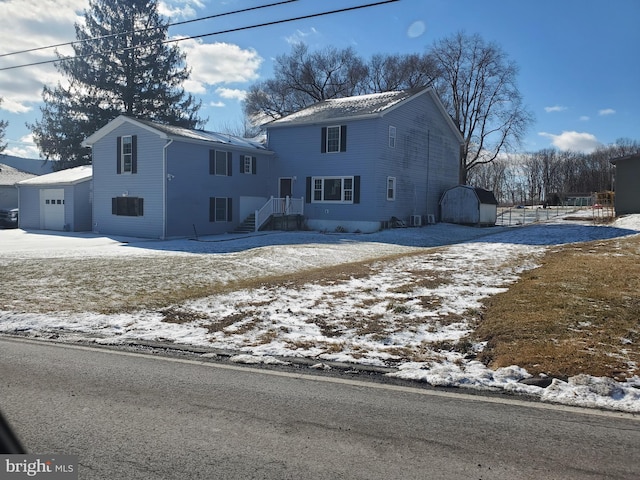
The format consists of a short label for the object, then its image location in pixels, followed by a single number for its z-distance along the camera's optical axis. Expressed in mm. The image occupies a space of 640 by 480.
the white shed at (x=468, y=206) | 30500
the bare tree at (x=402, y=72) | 52500
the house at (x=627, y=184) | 28922
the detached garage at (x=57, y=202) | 29016
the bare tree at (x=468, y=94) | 50188
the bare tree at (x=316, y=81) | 55781
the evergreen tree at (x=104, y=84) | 44750
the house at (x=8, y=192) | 38844
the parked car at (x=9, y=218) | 32438
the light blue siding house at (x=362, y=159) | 26391
